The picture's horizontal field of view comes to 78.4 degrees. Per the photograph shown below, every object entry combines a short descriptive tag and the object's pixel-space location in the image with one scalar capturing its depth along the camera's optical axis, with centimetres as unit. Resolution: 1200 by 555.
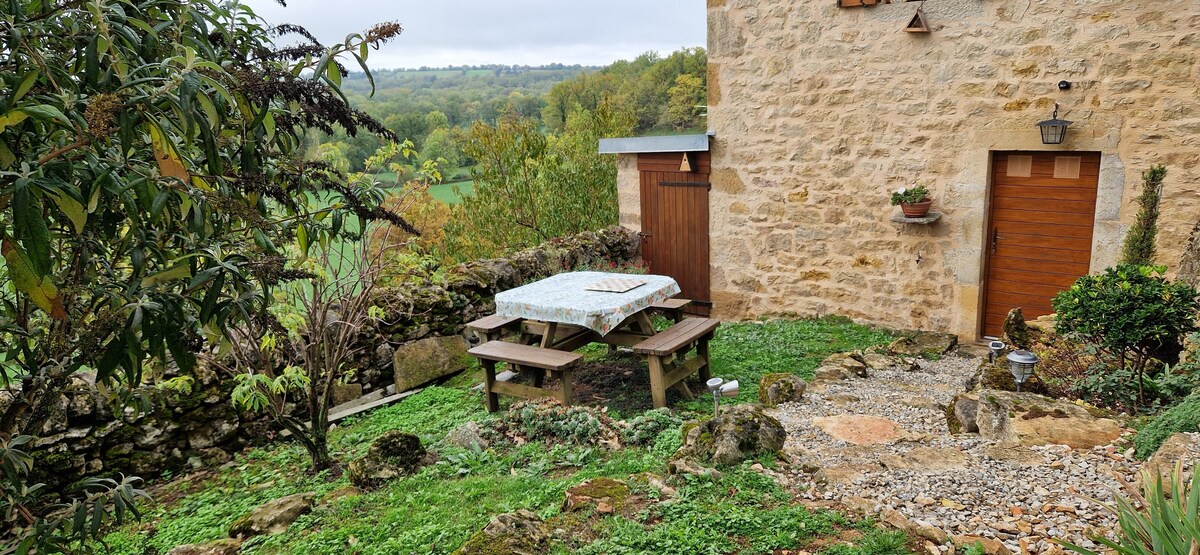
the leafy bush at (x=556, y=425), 488
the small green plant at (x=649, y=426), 478
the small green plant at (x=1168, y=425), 352
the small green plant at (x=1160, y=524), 224
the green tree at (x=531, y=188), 1174
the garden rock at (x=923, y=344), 707
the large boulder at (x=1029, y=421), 400
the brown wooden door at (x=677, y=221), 907
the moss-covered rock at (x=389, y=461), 446
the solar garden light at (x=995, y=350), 588
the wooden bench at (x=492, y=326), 620
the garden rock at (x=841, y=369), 611
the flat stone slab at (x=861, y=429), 463
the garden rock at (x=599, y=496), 359
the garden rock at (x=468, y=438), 496
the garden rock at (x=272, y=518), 395
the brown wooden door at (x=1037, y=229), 677
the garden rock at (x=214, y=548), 380
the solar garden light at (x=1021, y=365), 488
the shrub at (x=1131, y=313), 454
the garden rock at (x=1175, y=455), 306
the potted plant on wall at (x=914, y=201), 733
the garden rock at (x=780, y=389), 548
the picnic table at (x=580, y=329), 548
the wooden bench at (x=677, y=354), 551
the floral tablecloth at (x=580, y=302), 546
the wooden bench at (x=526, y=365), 538
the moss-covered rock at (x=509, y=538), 308
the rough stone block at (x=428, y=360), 675
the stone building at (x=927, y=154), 631
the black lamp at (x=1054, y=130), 652
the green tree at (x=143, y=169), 153
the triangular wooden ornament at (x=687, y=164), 886
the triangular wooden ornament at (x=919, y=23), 708
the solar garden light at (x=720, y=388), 430
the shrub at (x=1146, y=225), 627
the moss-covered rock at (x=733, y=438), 406
